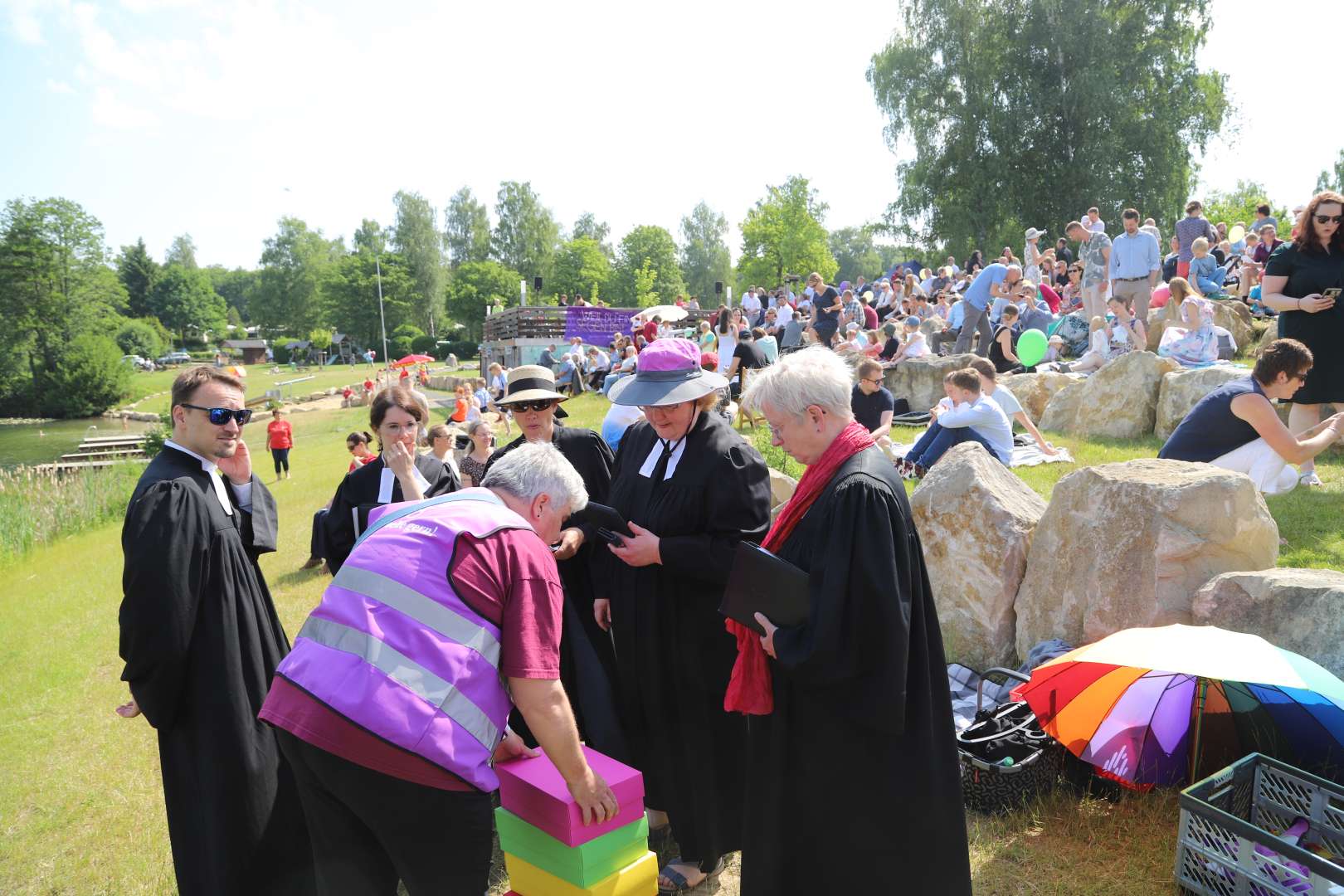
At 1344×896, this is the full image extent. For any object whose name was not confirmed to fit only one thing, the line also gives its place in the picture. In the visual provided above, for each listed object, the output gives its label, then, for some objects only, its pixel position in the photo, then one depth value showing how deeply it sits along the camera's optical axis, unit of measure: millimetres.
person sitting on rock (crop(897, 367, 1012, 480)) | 7648
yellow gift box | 2586
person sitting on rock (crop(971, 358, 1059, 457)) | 8492
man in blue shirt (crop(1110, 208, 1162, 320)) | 12109
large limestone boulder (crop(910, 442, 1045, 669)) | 5047
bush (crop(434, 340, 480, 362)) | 69375
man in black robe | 3025
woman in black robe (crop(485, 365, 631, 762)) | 3604
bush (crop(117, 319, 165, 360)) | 82312
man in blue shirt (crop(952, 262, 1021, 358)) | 13156
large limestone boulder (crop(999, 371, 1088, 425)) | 11094
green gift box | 2537
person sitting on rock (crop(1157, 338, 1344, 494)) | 4906
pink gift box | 2518
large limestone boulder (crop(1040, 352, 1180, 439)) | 9258
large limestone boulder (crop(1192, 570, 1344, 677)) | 3348
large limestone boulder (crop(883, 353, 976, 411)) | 12211
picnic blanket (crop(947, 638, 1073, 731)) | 4426
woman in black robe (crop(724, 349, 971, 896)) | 2445
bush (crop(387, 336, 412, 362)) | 72394
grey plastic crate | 2689
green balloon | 12805
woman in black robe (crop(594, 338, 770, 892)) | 3605
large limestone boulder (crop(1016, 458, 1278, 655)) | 4062
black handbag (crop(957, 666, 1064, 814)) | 3746
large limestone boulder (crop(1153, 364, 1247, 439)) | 8516
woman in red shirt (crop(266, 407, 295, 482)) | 20688
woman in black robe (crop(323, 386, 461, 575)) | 4258
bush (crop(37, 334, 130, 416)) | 53125
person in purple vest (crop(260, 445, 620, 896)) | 2205
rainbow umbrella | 3215
